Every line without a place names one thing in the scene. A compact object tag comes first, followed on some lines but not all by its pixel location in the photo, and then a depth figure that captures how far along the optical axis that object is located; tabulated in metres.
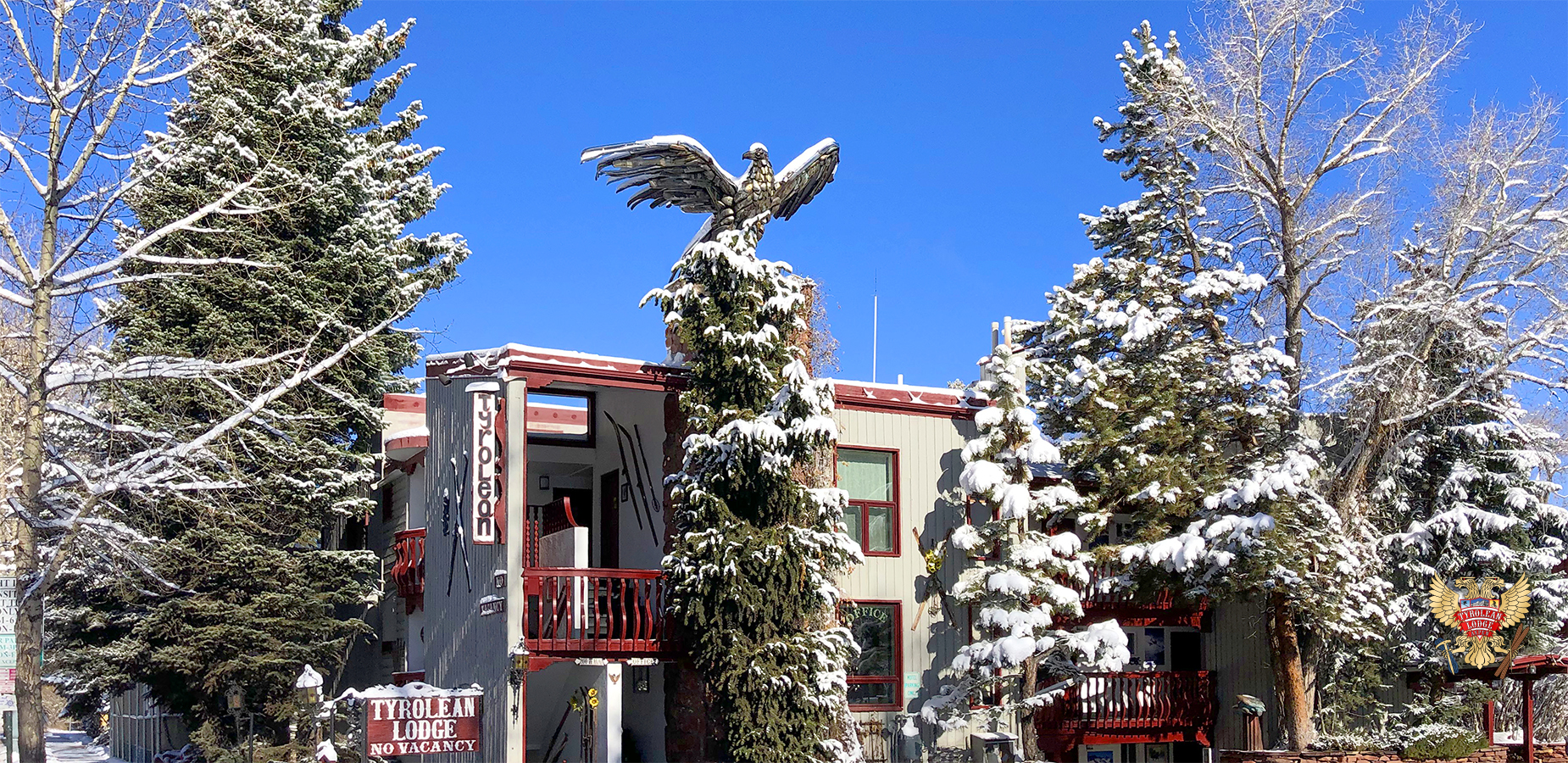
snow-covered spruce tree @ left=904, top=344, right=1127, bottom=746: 20.70
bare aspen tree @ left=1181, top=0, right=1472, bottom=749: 24.95
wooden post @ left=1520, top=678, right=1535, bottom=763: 23.08
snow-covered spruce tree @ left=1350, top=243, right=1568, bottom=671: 24.03
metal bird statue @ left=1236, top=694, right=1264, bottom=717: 23.53
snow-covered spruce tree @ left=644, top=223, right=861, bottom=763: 18.88
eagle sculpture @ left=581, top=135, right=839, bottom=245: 21.27
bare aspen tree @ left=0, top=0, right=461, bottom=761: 14.41
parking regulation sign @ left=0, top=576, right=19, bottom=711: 13.07
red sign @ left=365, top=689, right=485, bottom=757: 17.86
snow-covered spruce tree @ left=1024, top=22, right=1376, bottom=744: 22.08
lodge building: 19.03
